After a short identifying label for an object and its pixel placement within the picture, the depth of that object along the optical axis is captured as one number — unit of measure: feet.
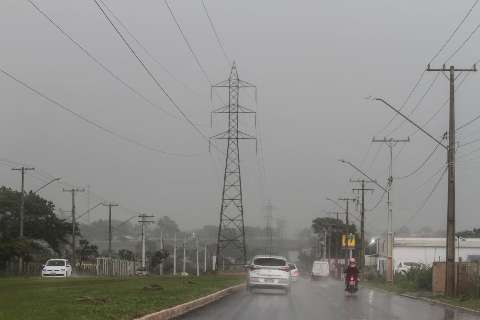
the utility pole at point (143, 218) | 401.06
